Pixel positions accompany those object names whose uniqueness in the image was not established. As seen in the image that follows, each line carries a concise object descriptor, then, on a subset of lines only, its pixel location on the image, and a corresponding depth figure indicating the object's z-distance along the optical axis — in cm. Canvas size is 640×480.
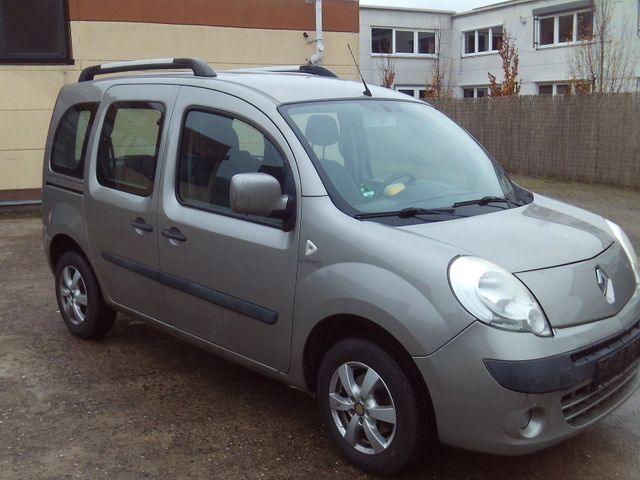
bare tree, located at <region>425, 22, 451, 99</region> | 3388
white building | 2994
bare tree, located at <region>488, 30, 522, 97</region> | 2667
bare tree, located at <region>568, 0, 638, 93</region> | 2278
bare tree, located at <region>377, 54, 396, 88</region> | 3359
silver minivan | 299
